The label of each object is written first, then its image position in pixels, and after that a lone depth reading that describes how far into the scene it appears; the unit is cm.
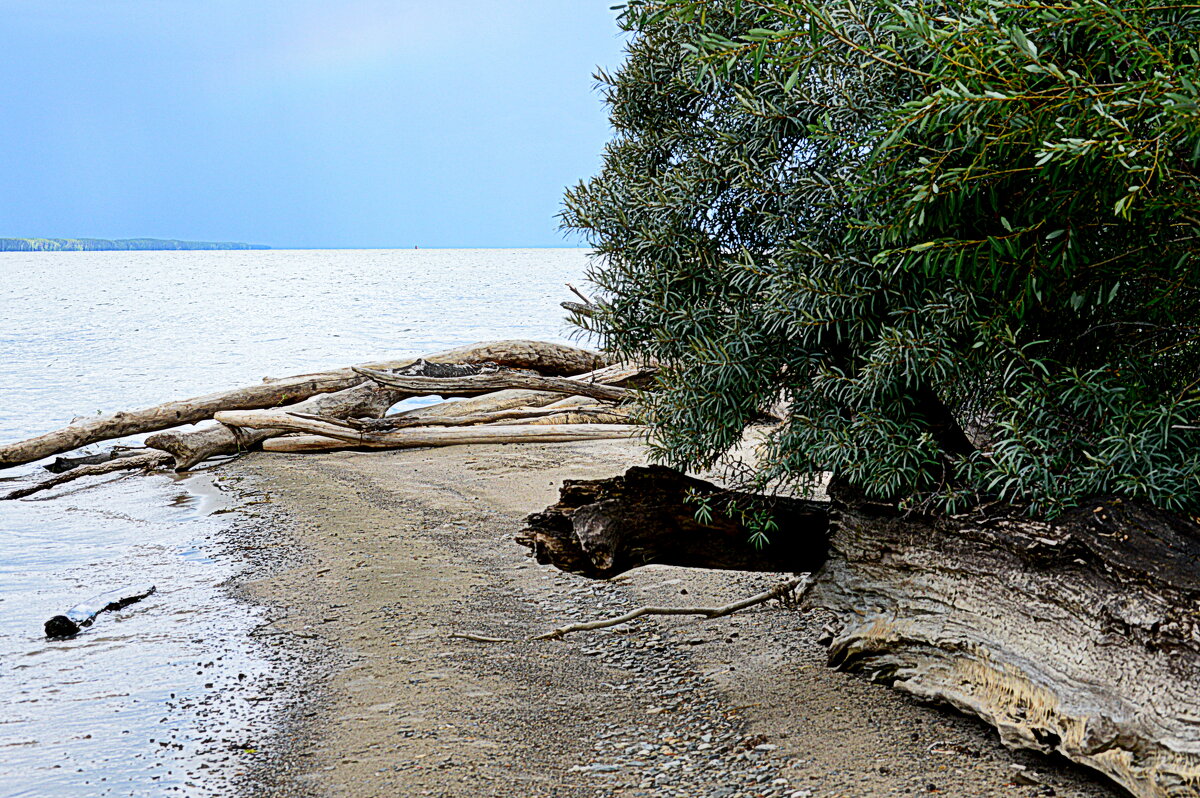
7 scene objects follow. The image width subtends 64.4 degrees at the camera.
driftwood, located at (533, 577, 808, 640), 646
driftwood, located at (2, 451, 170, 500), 1474
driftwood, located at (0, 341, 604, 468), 1509
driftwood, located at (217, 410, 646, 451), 1472
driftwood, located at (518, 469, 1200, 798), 402
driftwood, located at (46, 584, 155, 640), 824
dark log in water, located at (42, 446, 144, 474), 1515
